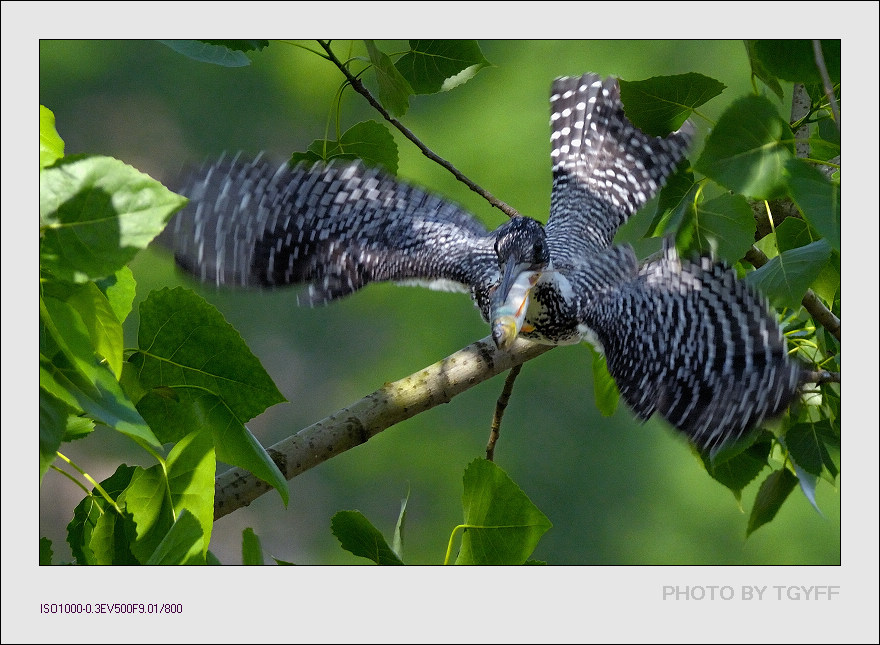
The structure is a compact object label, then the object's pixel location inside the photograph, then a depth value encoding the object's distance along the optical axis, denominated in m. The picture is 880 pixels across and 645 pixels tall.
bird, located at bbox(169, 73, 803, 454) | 11.38
